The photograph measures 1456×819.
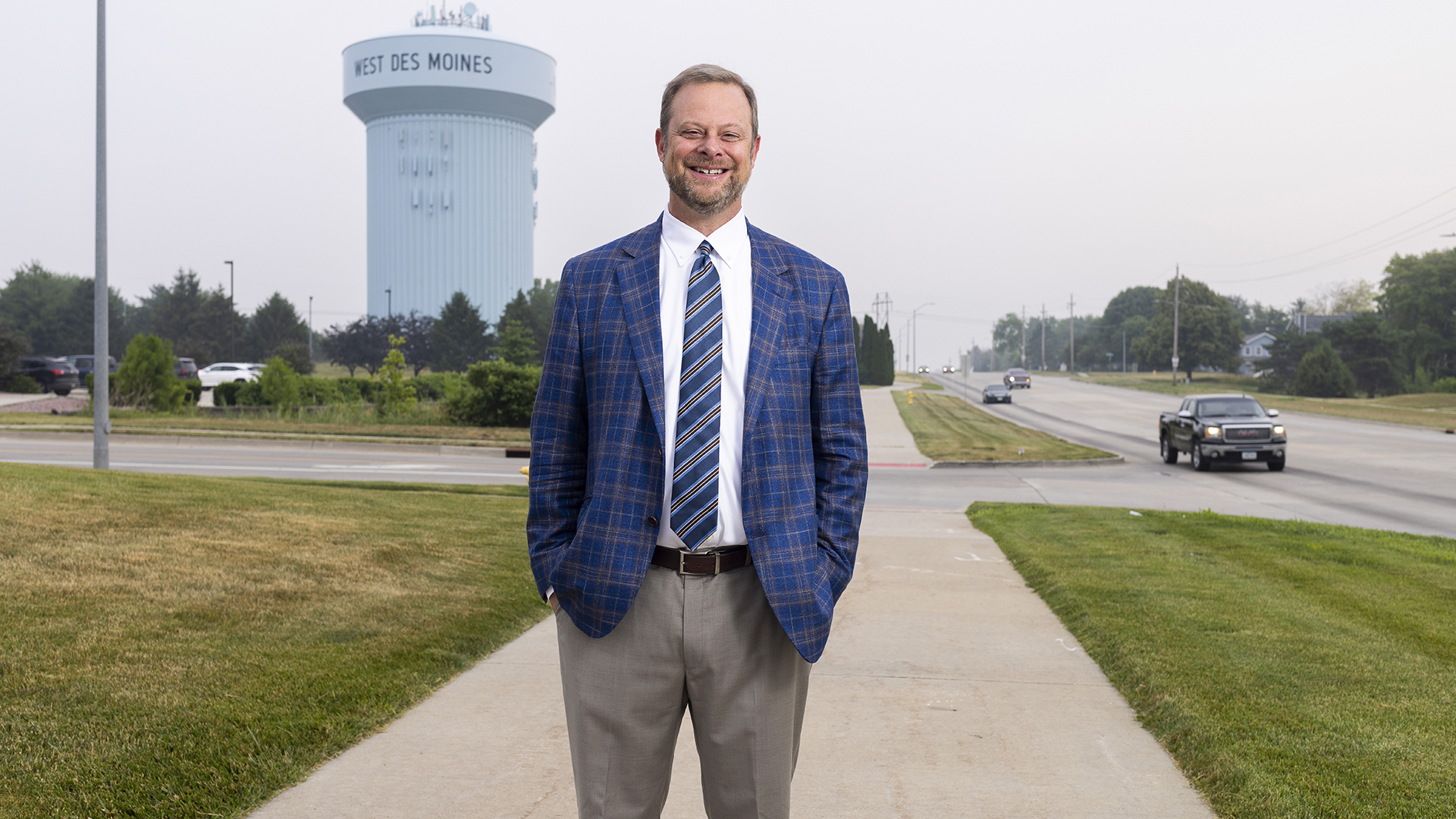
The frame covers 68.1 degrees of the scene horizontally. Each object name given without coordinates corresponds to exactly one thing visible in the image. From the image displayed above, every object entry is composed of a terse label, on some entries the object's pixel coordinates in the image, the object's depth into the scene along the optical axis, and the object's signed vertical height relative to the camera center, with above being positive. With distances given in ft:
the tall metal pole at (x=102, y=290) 52.37 +5.17
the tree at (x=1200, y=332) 336.49 +19.98
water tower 290.76 +68.19
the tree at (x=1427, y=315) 254.88 +19.86
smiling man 7.93 -0.65
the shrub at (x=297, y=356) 197.06 +6.97
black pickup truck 69.87 -2.45
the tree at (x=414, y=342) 260.01 +12.48
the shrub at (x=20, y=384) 138.10 +1.15
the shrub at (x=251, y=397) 115.24 -0.36
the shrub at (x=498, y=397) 98.63 -0.27
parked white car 183.01 +3.33
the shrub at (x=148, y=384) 104.27 +0.91
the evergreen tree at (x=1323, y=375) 232.73 +4.37
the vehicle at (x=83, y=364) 149.88 +4.05
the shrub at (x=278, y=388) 112.57 +0.61
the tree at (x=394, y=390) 104.78 +0.37
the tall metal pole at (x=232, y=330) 230.48 +13.80
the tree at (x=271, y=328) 250.16 +15.36
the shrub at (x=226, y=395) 116.67 -0.21
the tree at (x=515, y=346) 187.52 +8.61
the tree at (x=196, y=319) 255.29 +17.95
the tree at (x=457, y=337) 255.09 +13.36
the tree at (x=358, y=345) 246.68 +11.22
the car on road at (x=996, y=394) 191.72 +0.10
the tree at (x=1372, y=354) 247.50 +9.71
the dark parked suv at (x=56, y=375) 138.72 +2.22
